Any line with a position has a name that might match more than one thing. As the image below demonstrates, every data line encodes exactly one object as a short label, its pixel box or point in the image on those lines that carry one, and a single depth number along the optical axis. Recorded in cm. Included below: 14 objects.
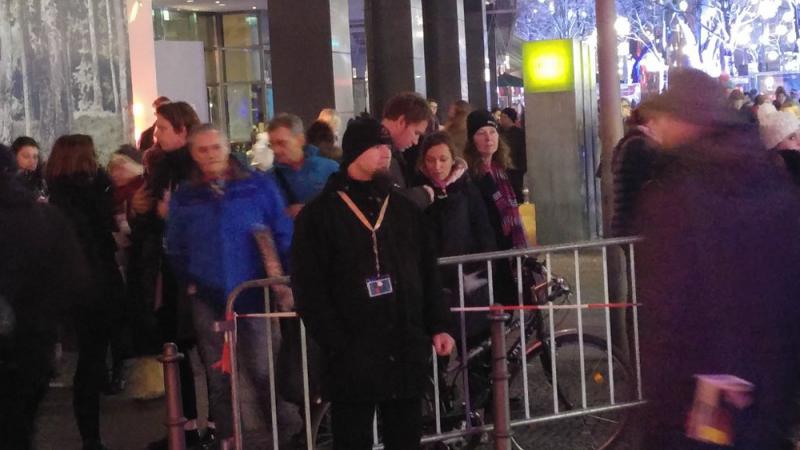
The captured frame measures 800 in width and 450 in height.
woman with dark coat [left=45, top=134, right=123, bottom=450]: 768
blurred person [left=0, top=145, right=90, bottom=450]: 508
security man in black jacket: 544
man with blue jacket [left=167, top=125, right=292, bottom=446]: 675
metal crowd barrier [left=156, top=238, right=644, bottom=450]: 623
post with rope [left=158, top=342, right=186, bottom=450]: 564
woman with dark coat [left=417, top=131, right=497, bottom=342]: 769
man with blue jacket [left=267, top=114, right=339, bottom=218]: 805
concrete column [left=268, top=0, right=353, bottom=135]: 1931
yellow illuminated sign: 1534
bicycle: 737
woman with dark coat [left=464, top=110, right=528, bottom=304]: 838
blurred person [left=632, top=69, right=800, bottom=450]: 401
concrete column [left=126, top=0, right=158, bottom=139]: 1562
